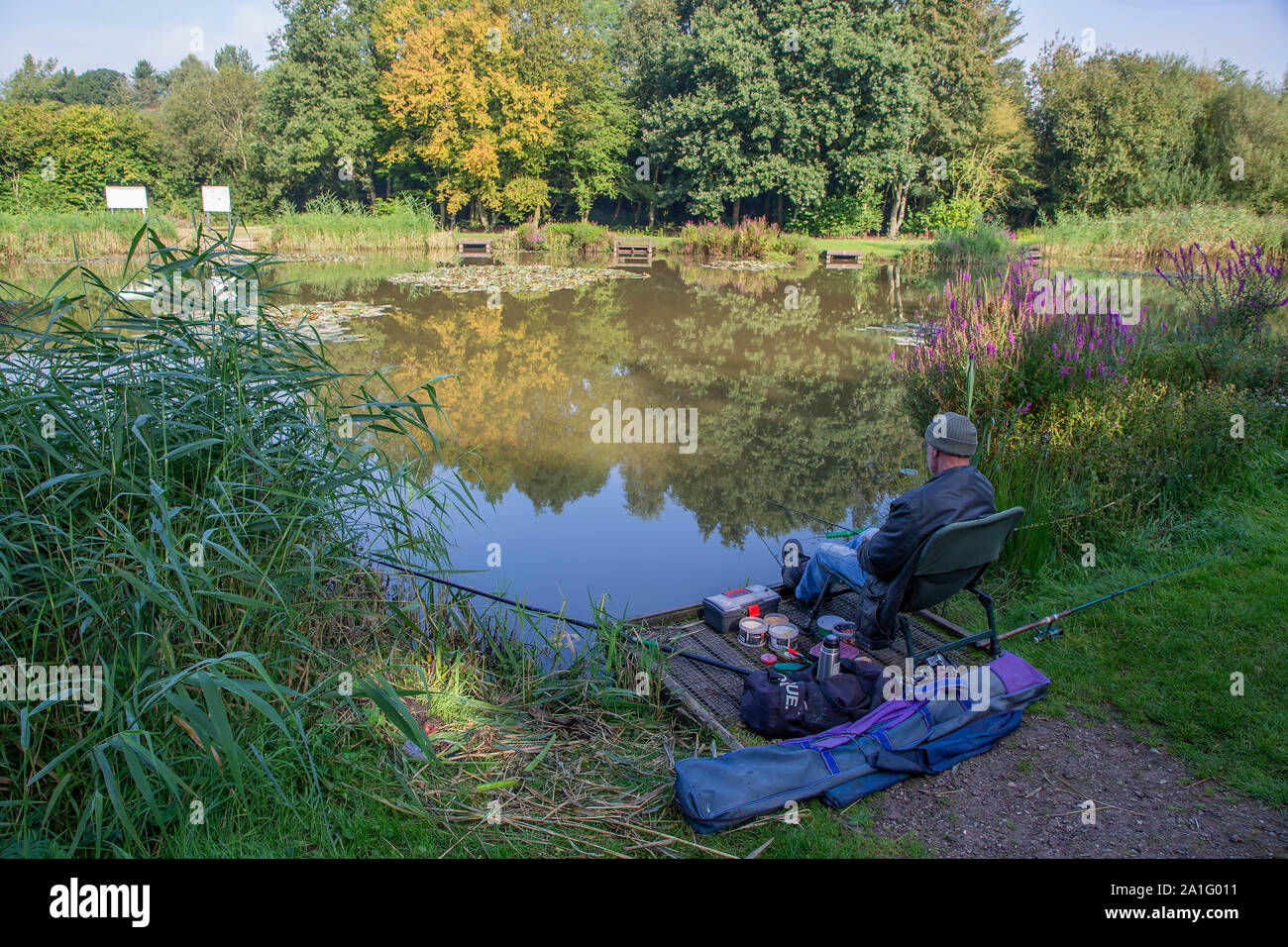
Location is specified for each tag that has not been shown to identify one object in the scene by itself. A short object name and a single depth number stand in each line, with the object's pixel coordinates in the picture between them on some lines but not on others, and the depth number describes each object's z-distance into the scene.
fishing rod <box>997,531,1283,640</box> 3.77
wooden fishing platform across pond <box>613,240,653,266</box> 23.56
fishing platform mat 3.34
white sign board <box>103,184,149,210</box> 20.48
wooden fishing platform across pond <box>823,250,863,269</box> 23.61
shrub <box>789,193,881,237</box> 28.17
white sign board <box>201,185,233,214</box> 21.14
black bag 3.18
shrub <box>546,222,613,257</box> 24.83
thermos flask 3.33
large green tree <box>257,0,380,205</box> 27.20
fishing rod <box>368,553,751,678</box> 3.61
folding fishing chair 3.32
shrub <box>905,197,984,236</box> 25.86
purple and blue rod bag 2.66
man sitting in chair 3.46
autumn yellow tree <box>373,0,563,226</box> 25.06
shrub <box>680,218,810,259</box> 23.67
